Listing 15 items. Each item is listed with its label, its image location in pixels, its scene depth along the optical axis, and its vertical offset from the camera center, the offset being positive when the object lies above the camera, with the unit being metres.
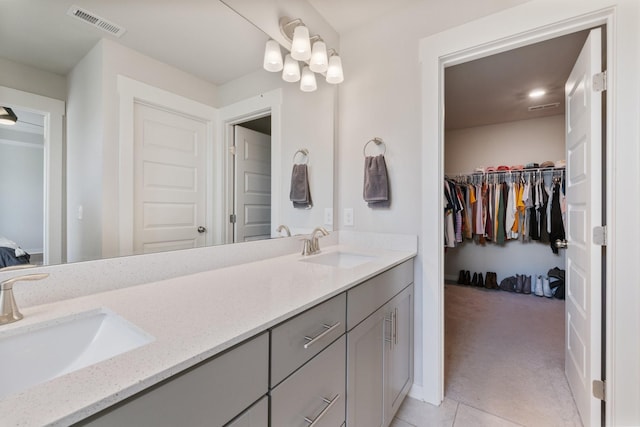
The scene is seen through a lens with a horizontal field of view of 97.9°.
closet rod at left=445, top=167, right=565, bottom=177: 3.44 +0.54
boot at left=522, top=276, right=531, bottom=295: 3.69 -0.99
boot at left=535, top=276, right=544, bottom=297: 3.58 -0.99
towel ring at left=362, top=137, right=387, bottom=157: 1.79 +0.45
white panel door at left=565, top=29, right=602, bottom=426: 1.31 -0.09
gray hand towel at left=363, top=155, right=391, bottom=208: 1.74 +0.19
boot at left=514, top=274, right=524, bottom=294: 3.71 -0.96
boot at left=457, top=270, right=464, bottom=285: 4.12 -0.98
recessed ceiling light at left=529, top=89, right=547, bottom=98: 2.89 +1.26
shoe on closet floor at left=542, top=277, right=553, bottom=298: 3.55 -0.98
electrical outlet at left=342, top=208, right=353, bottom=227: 1.95 -0.03
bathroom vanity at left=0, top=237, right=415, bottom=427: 0.45 -0.30
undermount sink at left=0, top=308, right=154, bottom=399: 0.60 -0.31
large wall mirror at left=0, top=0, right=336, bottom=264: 0.79 +0.31
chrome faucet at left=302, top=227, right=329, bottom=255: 1.63 -0.19
